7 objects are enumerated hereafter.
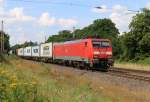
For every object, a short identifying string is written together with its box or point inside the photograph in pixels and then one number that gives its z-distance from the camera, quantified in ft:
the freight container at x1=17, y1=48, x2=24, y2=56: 182.91
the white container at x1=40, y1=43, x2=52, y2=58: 108.29
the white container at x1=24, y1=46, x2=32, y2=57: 151.70
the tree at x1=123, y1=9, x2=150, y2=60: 118.76
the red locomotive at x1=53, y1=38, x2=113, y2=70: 67.67
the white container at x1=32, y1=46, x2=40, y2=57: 130.57
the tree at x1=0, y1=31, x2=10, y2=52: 201.79
